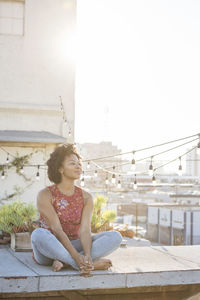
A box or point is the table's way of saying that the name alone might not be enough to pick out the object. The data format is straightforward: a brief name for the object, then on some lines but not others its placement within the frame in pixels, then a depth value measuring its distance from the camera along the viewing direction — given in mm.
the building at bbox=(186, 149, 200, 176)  123938
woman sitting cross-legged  4242
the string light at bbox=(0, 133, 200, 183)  7594
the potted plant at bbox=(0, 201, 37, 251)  5559
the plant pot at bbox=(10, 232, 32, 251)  5535
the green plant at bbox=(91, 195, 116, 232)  6398
